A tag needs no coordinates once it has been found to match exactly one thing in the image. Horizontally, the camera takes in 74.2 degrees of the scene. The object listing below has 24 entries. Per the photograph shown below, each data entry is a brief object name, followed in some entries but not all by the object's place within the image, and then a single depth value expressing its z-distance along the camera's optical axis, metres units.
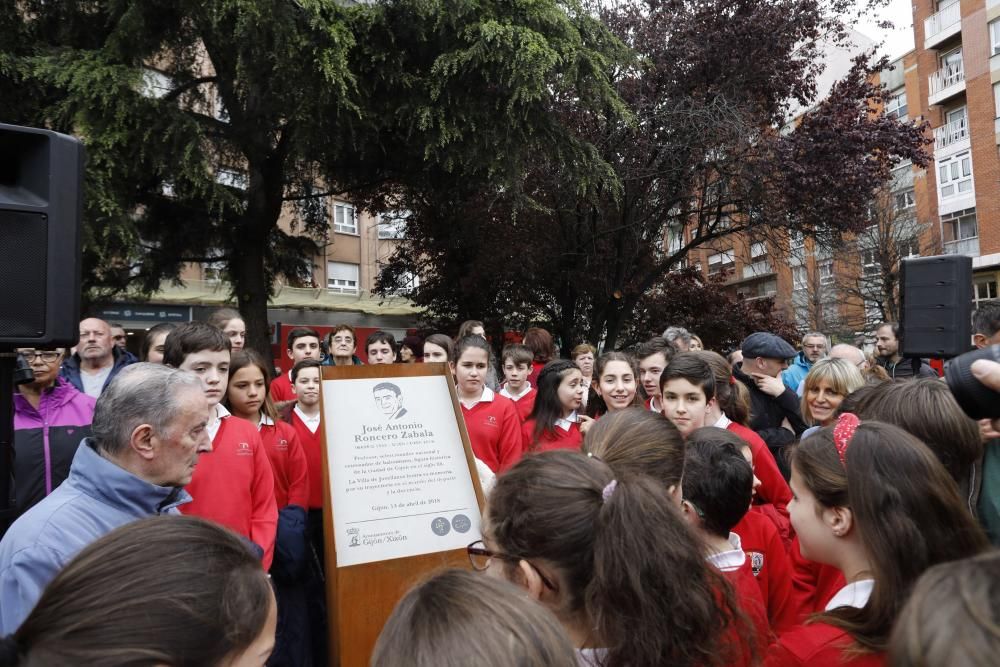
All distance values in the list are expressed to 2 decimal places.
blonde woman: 4.24
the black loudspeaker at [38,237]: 2.18
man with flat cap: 4.82
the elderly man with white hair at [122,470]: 1.94
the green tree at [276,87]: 8.10
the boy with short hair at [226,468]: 3.05
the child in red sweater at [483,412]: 4.61
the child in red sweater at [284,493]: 3.44
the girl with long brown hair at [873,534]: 1.58
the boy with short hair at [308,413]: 4.18
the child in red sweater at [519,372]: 5.81
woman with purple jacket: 3.38
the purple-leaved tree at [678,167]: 11.66
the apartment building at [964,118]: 27.72
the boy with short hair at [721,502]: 2.27
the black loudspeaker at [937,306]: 3.88
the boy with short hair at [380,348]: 6.32
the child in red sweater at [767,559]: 2.54
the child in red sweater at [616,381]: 4.81
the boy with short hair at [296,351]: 5.68
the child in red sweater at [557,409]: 4.73
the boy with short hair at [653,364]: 4.82
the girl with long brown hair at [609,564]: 1.48
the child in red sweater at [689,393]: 3.70
